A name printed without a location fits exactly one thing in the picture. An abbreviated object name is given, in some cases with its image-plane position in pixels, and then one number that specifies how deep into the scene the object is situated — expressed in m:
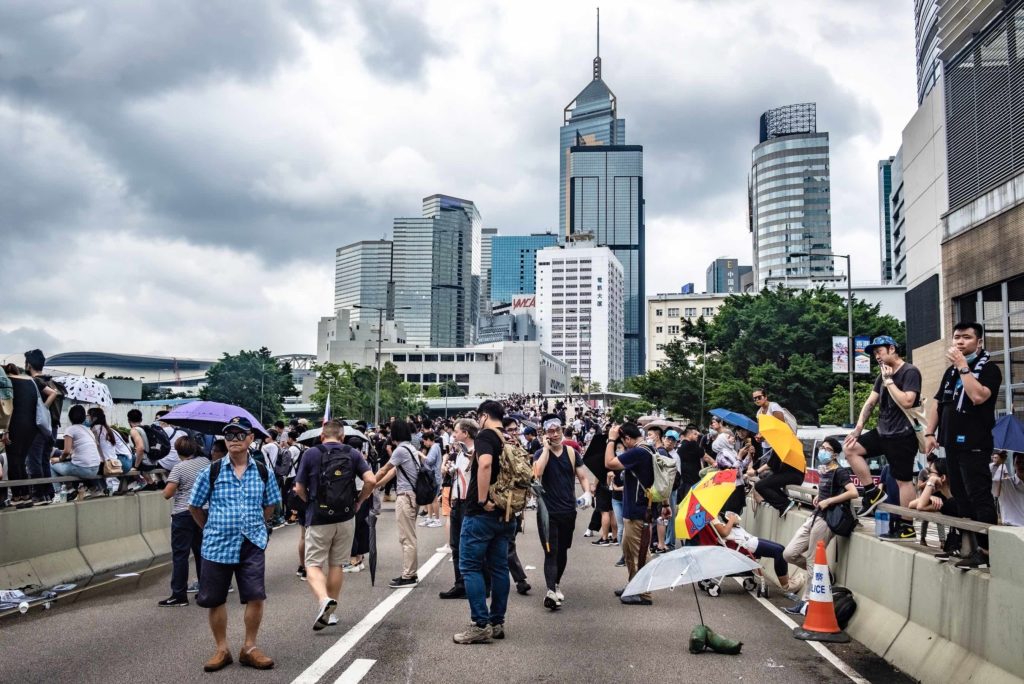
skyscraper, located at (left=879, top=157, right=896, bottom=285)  178.62
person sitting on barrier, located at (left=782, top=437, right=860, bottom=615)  8.84
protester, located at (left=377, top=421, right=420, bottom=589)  10.55
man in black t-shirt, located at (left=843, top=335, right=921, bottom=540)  8.33
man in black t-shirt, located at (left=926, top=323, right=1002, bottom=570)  6.77
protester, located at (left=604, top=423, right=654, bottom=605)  10.00
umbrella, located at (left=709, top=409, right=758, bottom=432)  16.44
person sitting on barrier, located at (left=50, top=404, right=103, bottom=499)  11.58
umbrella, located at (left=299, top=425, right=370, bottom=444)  16.08
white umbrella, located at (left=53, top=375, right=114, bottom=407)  14.79
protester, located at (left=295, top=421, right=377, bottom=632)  8.07
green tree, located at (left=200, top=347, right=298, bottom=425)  100.75
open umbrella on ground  6.45
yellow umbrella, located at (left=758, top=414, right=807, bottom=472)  9.70
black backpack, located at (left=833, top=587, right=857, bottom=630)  8.24
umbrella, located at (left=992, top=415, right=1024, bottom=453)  7.20
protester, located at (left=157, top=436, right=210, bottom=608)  9.27
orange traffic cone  7.88
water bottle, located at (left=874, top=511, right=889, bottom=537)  8.87
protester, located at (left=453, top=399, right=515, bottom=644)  7.40
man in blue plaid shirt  6.46
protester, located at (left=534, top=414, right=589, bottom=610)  9.52
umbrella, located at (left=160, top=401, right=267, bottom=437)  11.14
